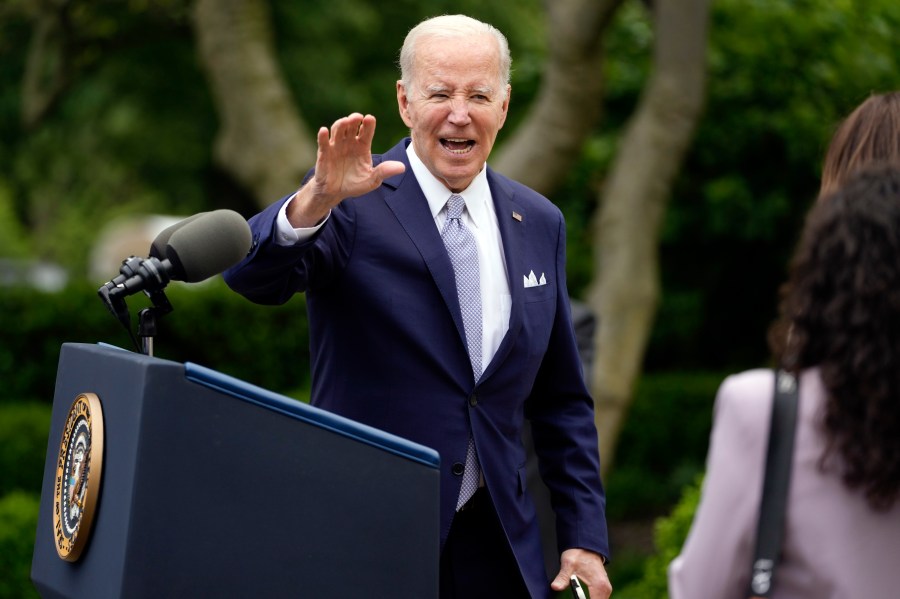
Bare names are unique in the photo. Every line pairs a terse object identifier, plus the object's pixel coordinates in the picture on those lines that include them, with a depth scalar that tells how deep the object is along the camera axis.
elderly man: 6.03
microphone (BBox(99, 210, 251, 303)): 5.07
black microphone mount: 5.06
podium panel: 4.44
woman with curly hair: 4.03
